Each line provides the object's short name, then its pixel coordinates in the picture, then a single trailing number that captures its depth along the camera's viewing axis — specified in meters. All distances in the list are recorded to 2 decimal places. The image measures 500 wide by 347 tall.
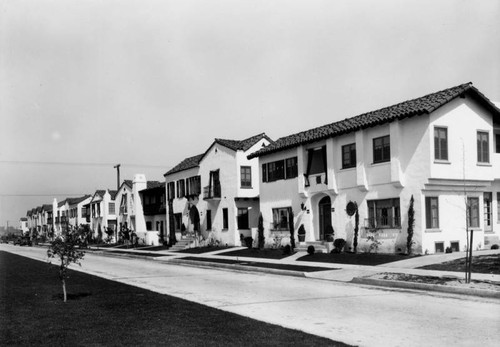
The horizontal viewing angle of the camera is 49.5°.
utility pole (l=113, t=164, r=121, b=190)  68.44
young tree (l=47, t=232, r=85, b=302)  13.48
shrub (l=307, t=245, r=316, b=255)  28.02
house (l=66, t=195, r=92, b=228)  89.12
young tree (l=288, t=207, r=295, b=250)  31.75
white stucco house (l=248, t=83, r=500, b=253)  24.30
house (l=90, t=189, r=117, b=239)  72.25
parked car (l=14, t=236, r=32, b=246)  78.19
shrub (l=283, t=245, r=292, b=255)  29.95
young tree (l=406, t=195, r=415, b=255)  24.25
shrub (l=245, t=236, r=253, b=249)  36.41
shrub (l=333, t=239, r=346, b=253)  27.95
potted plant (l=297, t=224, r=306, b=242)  31.42
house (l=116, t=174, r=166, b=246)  54.16
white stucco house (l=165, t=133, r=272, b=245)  39.22
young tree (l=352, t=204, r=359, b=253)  27.17
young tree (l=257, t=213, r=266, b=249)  34.72
